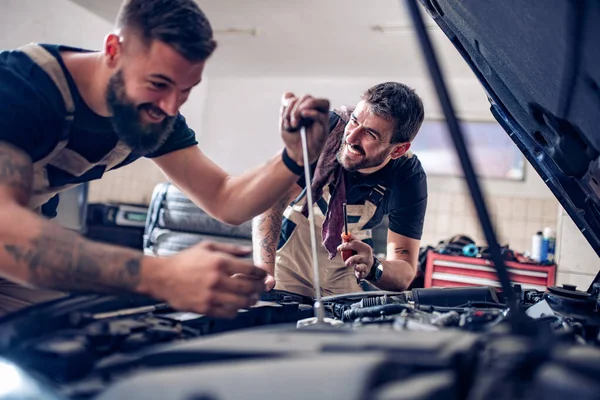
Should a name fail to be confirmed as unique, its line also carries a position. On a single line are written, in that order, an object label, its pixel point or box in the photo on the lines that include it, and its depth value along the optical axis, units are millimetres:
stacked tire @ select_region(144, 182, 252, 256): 3146
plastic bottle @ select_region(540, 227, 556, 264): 4031
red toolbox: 3773
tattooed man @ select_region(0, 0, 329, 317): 802
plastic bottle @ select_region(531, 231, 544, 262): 4039
